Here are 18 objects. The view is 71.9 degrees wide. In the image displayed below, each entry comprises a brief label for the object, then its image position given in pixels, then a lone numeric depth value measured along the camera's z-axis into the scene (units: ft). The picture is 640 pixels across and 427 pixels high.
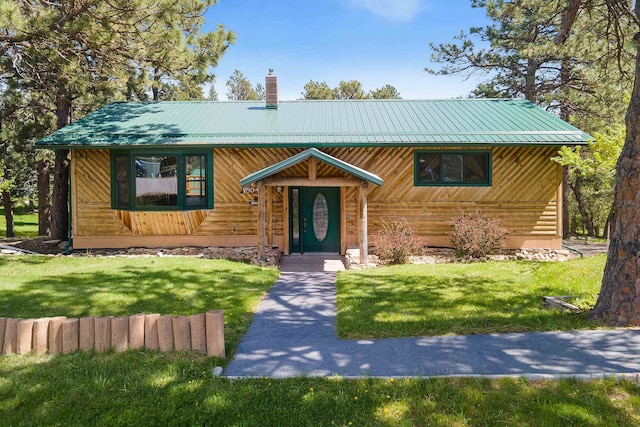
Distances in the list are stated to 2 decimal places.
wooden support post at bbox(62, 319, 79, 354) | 16.70
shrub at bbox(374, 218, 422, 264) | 39.58
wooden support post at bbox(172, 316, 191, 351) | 16.70
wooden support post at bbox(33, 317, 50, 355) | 16.57
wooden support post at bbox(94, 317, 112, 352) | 16.75
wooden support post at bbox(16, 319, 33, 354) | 16.52
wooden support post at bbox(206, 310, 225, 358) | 16.42
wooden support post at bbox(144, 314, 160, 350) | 16.81
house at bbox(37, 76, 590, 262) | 43.37
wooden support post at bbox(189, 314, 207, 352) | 16.65
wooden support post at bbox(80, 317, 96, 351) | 16.79
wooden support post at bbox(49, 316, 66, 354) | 16.67
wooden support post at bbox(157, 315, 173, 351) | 16.72
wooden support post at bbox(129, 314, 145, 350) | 16.83
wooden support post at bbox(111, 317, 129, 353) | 16.74
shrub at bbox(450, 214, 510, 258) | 41.04
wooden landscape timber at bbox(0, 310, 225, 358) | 16.61
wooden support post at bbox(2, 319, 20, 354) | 16.63
